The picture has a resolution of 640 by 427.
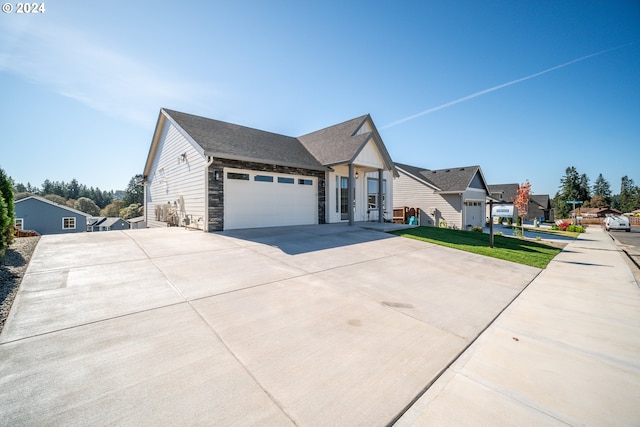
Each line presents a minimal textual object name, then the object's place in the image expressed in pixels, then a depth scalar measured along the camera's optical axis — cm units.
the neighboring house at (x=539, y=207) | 4122
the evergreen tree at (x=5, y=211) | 546
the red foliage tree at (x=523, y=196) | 1801
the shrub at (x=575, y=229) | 2153
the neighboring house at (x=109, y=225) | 3781
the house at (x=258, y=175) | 1048
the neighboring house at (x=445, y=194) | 2080
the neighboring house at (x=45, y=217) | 2522
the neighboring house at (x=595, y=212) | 4740
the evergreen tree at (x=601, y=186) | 9162
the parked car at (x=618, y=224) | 2575
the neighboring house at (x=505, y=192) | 3369
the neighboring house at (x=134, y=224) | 2057
